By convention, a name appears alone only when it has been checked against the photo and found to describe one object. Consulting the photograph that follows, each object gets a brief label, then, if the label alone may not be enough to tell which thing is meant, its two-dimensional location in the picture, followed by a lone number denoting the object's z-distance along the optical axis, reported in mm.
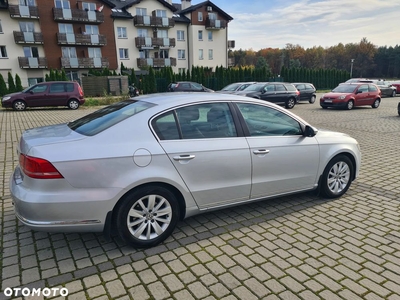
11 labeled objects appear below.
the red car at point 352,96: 17228
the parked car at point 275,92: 16928
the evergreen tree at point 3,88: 25297
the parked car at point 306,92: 22341
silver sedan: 2707
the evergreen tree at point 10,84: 26203
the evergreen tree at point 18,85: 26266
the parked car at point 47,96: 16344
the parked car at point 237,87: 18125
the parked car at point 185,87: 24480
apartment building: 32438
